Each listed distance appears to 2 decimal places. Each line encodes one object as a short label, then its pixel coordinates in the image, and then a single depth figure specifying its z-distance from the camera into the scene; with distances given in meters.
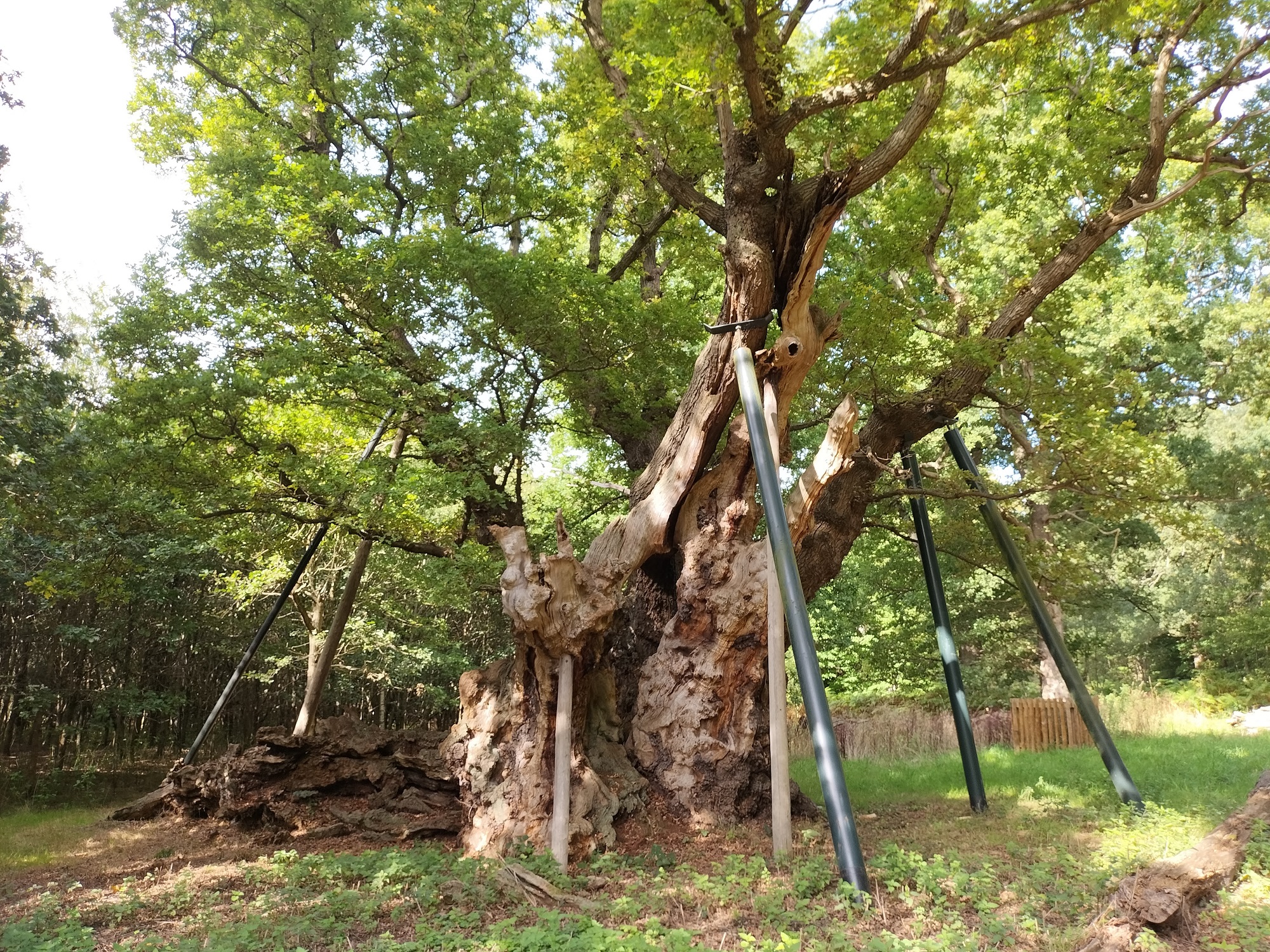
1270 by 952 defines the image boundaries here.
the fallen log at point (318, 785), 7.43
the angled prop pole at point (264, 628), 8.66
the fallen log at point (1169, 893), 3.45
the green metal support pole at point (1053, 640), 6.52
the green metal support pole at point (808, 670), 4.38
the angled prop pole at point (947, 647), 6.91
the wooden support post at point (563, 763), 5.28
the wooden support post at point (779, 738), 5.05
